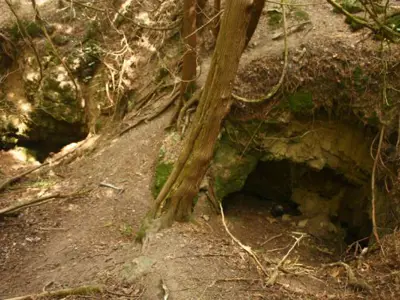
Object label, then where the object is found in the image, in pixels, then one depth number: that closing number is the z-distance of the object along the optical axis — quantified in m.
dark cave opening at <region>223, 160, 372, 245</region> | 7.57
